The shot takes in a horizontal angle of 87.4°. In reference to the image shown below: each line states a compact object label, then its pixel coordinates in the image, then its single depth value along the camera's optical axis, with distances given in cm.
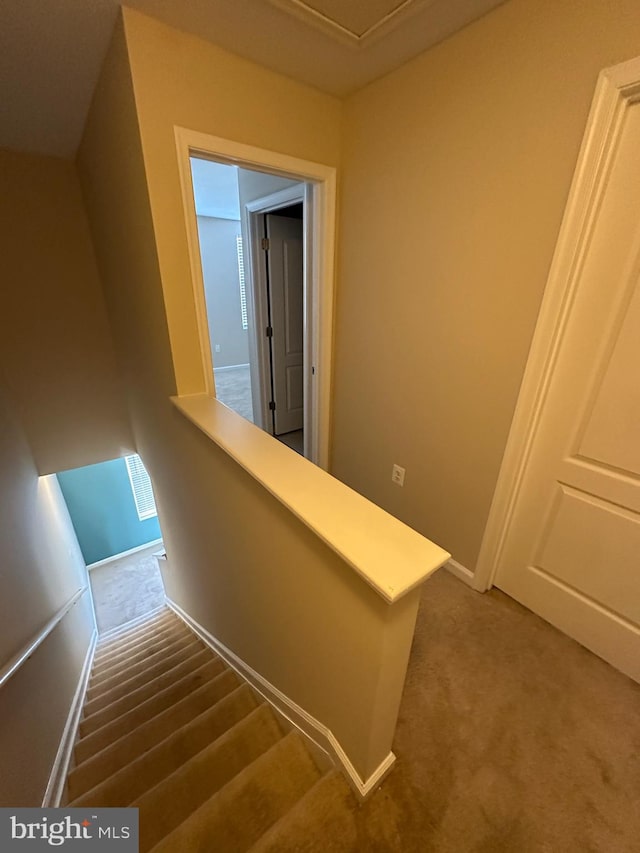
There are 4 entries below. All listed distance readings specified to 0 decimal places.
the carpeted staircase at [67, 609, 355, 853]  94
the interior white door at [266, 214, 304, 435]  295
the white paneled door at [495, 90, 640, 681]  108
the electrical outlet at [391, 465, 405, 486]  192
